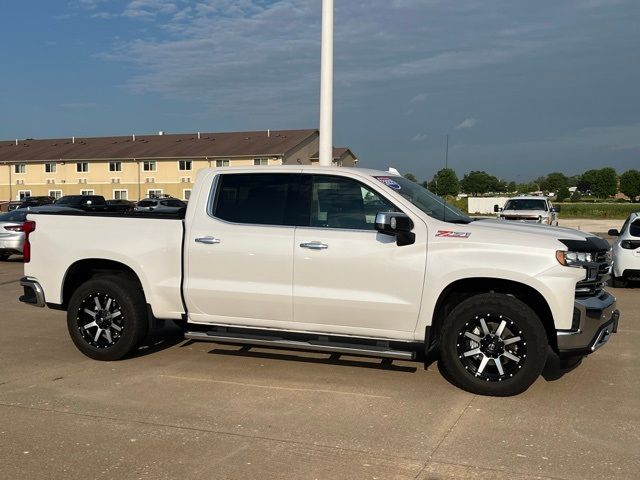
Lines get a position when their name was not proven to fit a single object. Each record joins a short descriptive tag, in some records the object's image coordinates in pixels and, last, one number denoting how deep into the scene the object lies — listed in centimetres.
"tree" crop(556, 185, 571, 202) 12312
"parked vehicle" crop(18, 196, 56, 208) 3912
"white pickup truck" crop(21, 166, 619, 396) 548
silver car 1672
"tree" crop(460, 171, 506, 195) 12912
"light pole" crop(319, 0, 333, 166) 1312
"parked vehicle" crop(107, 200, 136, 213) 3358
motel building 5647
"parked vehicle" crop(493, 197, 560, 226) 2125
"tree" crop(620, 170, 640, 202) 13462
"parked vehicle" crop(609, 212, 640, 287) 1166
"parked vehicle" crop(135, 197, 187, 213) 3994
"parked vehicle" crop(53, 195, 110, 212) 3442
